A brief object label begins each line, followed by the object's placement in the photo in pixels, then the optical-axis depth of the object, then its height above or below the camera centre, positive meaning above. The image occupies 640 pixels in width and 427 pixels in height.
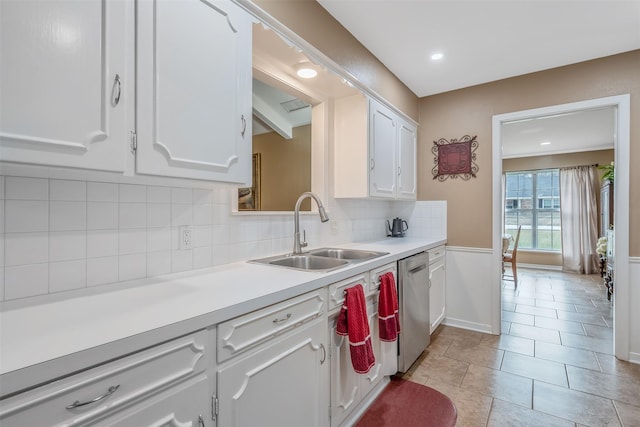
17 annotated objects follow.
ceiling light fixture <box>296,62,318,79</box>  1.98 +0.96
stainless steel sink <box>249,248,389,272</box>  1.85 -0.29
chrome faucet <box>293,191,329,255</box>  2.03 -0.06
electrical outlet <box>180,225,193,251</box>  1.45 -0.11
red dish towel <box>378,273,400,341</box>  1.89 -0.60
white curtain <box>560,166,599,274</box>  5.85 -0.08
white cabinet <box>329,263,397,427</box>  1.55 -0.88
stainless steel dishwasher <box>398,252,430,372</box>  2.17 -0.70
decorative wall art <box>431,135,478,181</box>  3.23 +0.61
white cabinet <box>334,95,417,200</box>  2.46 +0.55
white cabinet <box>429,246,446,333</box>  2.86 -0.71
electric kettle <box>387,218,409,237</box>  3.38 -0.15
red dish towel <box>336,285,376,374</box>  1.54 -0.58
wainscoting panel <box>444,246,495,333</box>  3.12 -0.77
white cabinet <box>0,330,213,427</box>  0.62 -0.42
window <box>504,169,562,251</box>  6.41 +0.14
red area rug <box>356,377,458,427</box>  1.79 -1.20
